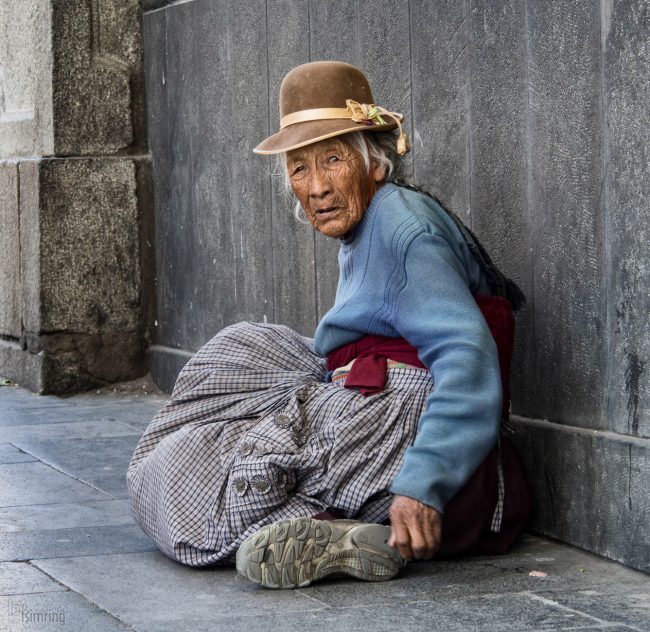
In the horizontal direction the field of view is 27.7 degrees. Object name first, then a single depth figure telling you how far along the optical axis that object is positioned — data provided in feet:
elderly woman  10.34
